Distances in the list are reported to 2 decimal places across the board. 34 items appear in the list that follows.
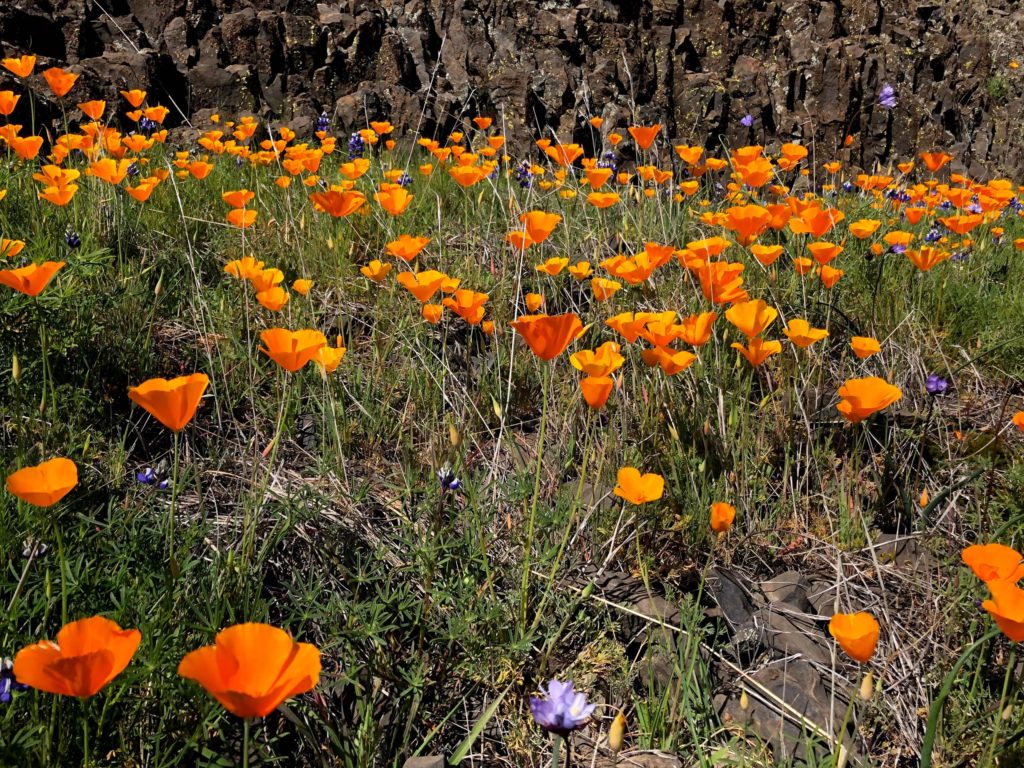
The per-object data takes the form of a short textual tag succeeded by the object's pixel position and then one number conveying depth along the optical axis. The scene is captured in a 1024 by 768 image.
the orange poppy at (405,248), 2.37
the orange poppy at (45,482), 1.12
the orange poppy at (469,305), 2.13
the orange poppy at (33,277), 1.60
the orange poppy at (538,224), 2.39
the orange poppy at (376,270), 2.45
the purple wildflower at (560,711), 1.02
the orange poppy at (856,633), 1.17
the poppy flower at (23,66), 3.27
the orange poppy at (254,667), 0.85
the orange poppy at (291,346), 1.52
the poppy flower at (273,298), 1.97
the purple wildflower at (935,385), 2.14
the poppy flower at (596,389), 1.55
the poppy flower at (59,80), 3.12
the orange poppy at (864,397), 1.78
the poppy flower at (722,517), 1.64
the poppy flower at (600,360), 1.67
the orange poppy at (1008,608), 1.11
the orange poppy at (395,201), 2.75
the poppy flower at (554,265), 2.50
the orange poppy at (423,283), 2.11
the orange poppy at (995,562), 1.26
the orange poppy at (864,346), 2.08
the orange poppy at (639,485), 1.60
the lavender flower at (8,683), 1.21
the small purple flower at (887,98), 4.02
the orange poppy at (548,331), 1.55
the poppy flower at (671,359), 1.82
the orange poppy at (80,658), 0.88
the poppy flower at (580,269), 2.54
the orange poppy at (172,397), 1.23
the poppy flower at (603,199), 2.78
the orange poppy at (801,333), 2.02
